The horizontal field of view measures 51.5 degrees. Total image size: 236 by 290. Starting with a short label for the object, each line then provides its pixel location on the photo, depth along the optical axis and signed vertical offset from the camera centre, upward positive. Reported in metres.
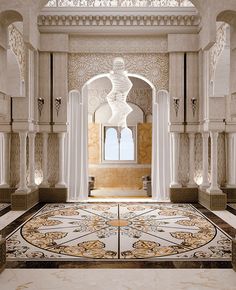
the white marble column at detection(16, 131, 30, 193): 5.58 -0.33
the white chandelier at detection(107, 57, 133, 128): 6.23 +1.49
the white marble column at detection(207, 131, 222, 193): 5.61 -0.36
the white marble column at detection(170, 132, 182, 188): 6.27 -0.43
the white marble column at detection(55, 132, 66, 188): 6.29 -0.32
